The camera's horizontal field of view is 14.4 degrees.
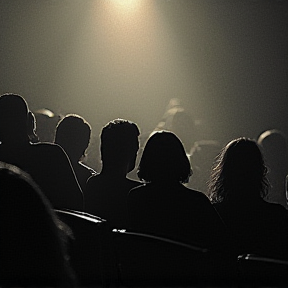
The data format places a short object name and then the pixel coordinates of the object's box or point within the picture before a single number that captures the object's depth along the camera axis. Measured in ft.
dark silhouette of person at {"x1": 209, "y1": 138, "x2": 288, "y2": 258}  14.59
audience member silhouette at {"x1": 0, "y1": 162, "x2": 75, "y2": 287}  5.43
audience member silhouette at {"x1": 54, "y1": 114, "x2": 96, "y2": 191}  19.08
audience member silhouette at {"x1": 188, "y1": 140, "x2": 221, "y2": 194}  23.85
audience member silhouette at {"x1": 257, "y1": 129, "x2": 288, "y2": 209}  20.70
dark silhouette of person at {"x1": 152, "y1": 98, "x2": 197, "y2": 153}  34.56
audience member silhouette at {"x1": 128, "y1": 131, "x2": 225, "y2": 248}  13.97
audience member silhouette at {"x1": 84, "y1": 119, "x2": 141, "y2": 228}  15.86
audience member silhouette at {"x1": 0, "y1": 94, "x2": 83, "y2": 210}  16.01
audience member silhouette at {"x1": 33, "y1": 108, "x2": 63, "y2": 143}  23.63
